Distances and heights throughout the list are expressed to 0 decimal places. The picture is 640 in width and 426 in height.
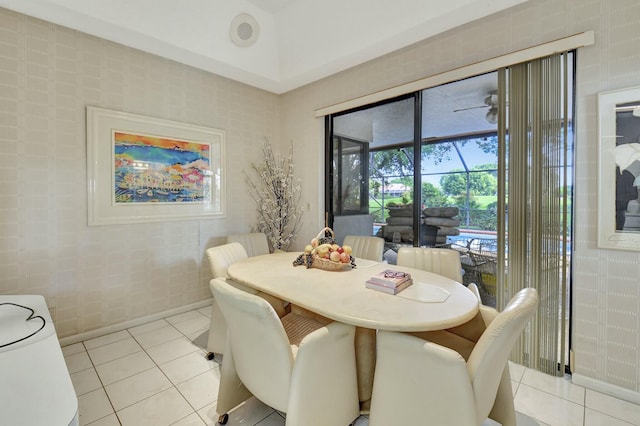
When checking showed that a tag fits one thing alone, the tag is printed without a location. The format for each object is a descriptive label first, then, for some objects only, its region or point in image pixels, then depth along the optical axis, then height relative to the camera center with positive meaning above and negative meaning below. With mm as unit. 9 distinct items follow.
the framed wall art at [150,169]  2789 +437
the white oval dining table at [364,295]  1386 -492
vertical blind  2184 +101
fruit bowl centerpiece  2236 -365
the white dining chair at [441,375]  1183 -704
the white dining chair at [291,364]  1306 -725
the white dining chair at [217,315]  2400 -857
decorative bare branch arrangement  4074 +152
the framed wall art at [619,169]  1912 +265
